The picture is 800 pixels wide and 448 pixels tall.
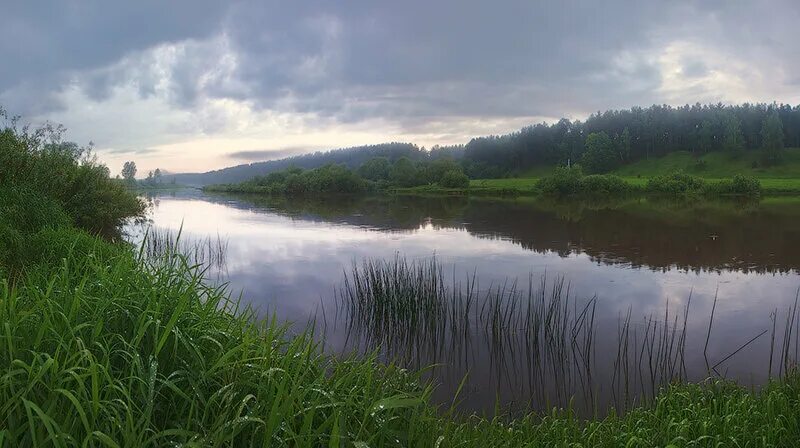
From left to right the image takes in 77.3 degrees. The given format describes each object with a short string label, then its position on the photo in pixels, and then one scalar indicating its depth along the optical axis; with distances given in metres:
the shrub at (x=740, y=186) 62.97
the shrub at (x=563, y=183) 72.38
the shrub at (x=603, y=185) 71.56
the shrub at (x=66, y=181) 13.95
